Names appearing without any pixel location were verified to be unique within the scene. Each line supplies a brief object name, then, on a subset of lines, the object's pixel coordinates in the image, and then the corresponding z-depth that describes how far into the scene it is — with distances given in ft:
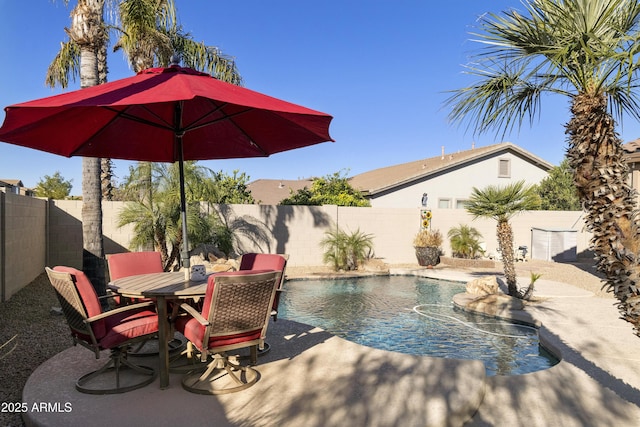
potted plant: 51.42
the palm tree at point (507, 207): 30.53
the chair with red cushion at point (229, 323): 11.65
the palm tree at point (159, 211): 37.19
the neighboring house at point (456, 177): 71.61
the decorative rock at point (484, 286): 30.71
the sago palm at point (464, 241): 54.39
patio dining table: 12.55
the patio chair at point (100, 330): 11.91
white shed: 56.95
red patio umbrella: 10.94
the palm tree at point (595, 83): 10.07
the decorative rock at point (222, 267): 36.60
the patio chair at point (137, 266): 16.48
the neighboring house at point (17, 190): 63.09
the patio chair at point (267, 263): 16.20
